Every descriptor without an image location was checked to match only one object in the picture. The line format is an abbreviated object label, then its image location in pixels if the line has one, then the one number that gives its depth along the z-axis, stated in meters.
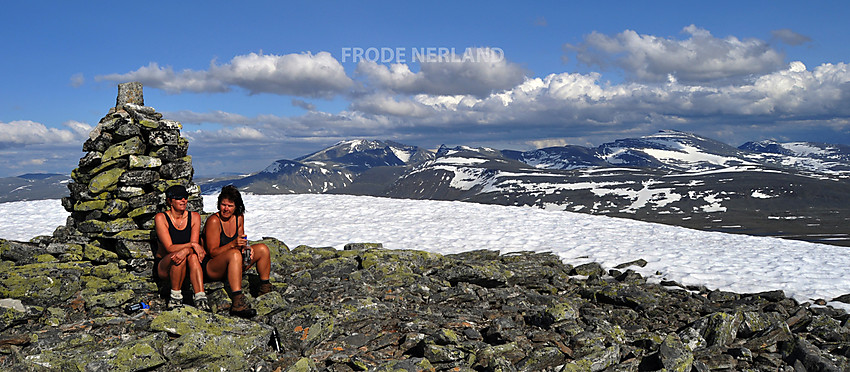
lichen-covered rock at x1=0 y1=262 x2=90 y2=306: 10.10
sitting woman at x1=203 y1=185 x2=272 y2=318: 9.86
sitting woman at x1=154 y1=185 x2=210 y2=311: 9.71
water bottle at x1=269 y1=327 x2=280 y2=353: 8.45
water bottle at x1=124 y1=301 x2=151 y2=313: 9.71
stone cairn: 13.73
